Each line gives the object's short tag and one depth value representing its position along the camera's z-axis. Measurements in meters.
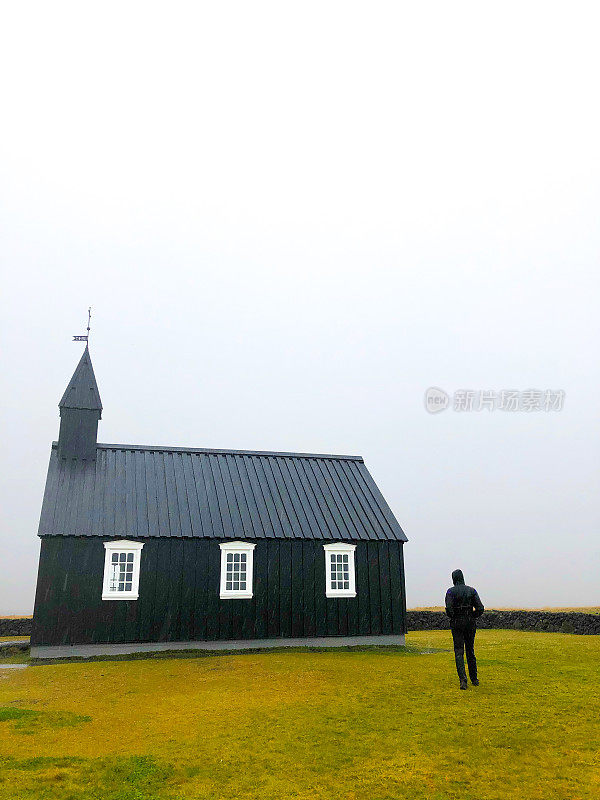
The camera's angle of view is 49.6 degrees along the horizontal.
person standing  13.10
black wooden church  22.52
